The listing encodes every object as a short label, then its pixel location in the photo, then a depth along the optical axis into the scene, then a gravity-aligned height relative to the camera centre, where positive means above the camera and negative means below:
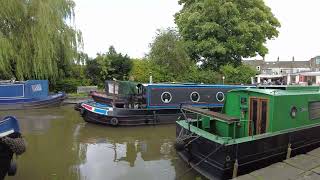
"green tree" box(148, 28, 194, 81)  15.36 +1.92
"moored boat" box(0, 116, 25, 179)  3.98 -1.04
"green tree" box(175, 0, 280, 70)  17.13 +4.14
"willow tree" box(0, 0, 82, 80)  13.08 +2.70
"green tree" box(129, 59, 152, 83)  16.61 +1.04
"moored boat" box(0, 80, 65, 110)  12.04 -0.65
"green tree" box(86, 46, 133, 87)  16.21 +1.16
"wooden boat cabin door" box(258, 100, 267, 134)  5.11 -0.71
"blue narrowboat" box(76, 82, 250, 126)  8.81 -0.77
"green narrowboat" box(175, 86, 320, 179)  4.48 -1.03
